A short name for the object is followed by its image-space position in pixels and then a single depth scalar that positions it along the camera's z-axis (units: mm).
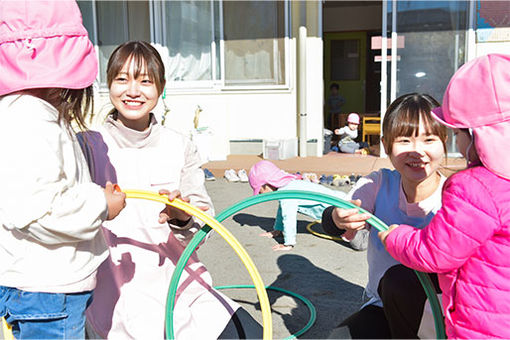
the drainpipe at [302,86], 8711
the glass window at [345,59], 14641
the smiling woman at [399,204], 2307
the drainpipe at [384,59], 8656
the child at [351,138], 9727
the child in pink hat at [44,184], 1752
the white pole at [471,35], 8234
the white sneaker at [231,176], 7692
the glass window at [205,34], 9070
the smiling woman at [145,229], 2398
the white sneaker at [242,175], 7652
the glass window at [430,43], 8398
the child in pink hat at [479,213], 1711
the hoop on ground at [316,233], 5056
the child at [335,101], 13531
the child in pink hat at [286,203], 4688
